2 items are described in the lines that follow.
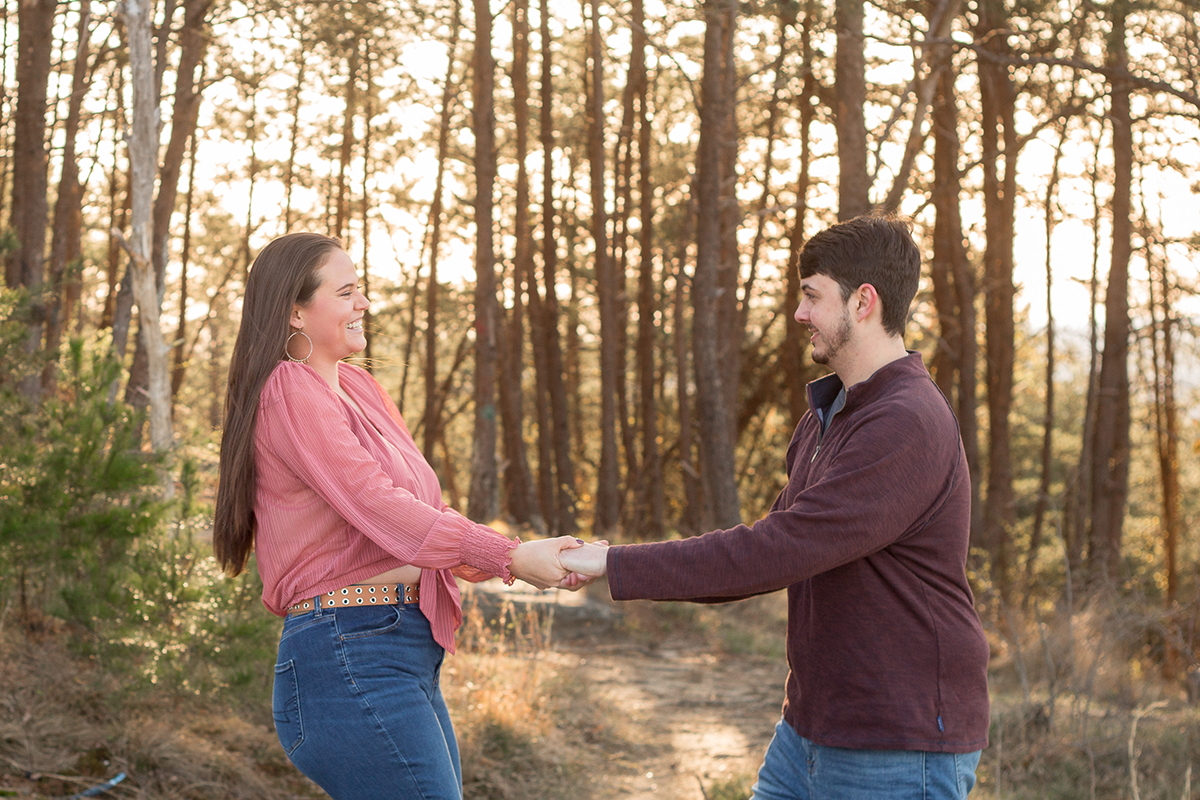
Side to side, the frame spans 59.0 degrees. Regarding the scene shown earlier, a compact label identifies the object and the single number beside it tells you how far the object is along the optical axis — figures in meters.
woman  2.25
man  2.21
